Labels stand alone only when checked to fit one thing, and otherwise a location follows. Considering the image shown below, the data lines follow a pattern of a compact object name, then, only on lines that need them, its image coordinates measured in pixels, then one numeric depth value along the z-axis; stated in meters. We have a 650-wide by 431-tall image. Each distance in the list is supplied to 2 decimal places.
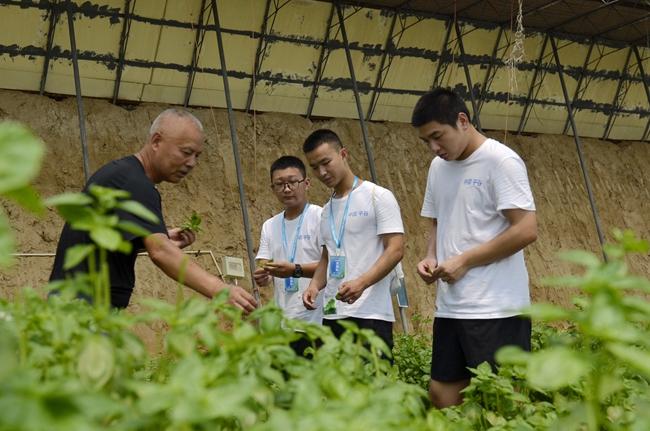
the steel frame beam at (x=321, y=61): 18.27
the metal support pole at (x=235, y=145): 14.43
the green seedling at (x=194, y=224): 5.27
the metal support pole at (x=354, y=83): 16.97
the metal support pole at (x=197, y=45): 17.14
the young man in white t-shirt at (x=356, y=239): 5.82
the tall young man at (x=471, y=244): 4.62
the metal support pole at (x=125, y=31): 16.53
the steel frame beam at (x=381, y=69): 19.02
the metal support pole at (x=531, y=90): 21.09
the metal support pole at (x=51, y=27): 16.09
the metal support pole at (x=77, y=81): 14.41
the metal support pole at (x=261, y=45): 17.50
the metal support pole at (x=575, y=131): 19.53
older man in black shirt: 3.90
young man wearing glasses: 6.83
